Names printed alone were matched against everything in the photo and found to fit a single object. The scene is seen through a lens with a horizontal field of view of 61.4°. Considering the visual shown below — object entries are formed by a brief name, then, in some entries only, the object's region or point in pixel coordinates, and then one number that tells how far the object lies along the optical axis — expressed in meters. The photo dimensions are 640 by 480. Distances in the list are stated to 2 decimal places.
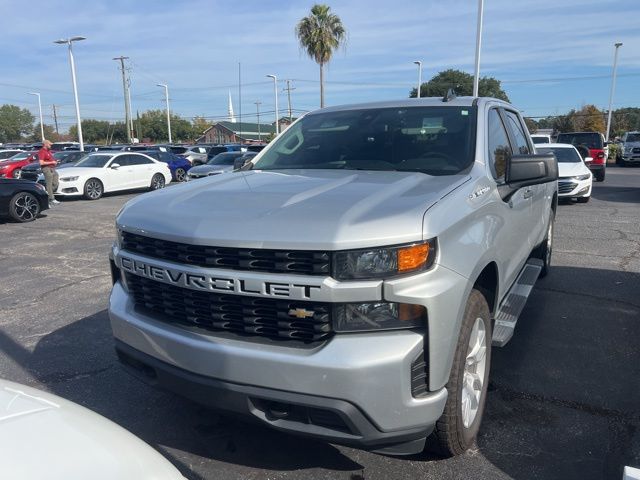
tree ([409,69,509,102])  72.38
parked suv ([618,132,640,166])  28.25
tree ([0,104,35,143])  102.50
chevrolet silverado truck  2.24
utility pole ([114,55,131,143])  53.41
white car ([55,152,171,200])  16.72
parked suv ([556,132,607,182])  19.75
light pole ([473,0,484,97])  20.30
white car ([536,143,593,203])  12.92
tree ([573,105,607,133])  60.62
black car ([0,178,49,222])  11.55
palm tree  33.59
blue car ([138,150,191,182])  23.21
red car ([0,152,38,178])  22.25
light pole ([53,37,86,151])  30.18
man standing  15.41
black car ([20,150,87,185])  18.77
